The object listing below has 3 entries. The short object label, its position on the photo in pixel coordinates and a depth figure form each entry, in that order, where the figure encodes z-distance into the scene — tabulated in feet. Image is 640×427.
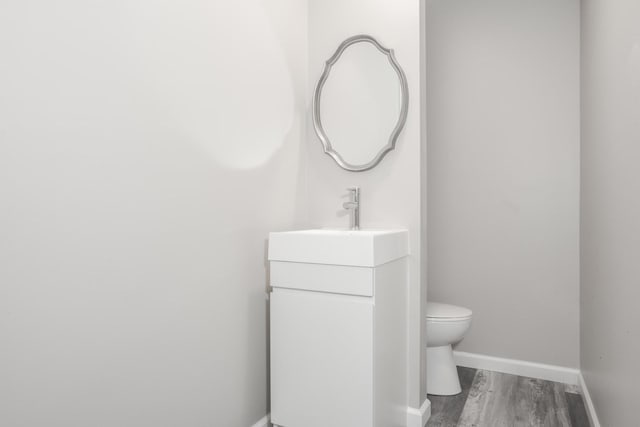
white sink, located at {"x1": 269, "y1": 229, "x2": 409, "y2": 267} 5.35
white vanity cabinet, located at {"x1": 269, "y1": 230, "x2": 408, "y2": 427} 5.33
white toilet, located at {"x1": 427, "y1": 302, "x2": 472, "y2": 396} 7.61
